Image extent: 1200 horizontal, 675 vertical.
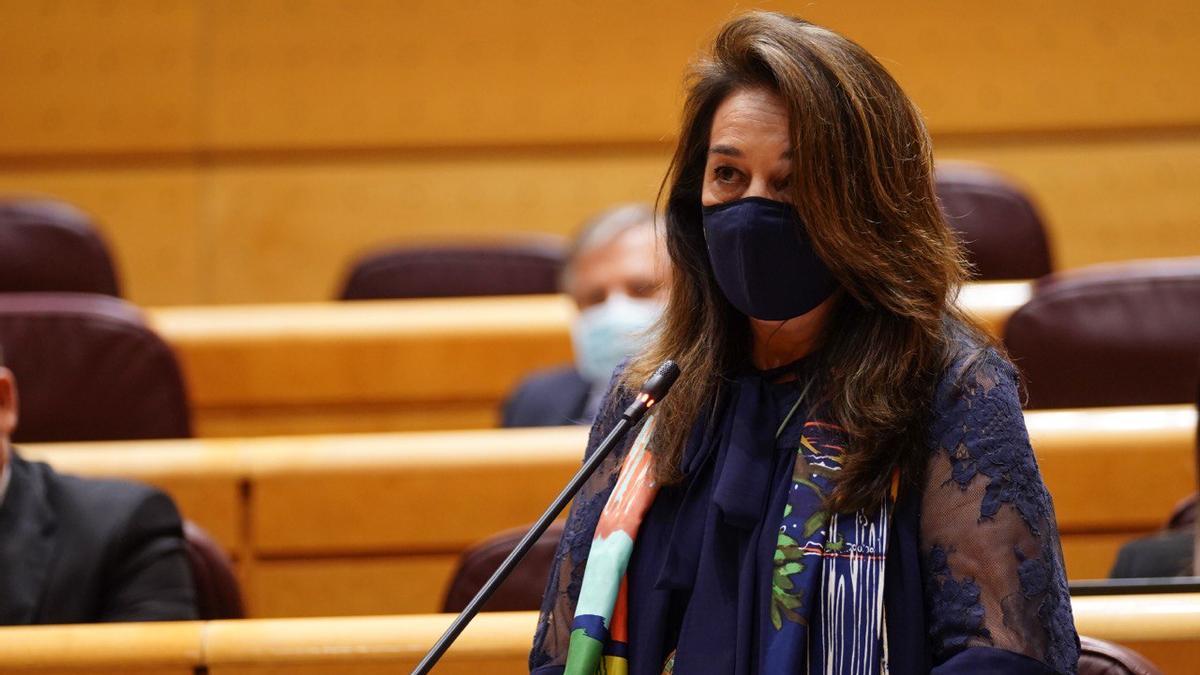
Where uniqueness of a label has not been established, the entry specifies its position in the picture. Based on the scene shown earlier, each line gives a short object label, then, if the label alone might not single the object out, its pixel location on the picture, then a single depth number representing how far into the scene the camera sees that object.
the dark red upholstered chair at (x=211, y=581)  9.22
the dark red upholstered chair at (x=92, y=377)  9.82
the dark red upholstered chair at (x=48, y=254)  12.24
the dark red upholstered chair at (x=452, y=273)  13.49
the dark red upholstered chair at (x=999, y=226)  11.87
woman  8.40
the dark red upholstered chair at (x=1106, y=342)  9.76
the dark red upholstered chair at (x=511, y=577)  9.10
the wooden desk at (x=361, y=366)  11.63
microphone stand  8.39
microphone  8.44
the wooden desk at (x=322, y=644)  8.78
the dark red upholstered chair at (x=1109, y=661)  8.62
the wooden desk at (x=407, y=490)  9.45
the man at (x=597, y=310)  10.82
